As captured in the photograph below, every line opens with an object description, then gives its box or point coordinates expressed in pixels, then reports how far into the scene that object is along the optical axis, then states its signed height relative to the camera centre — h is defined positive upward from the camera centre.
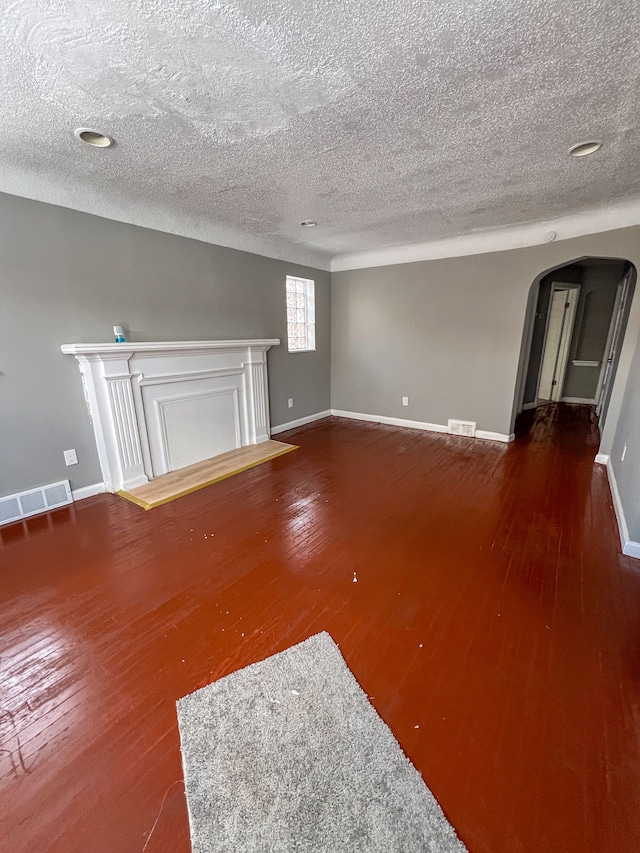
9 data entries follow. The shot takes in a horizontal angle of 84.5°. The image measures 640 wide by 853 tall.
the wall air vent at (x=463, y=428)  4.65 -1.27
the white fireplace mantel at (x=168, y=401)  2.94 -0.65
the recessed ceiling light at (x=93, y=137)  1.93 +1.08
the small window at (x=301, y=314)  4.93 +0.24
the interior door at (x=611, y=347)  4.34 -0.27
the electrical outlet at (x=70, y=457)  2.89 -0.99
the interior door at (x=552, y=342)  6.29 -0.24
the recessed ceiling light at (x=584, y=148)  2.09 +1.06
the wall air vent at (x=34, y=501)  2.63 -1.26
